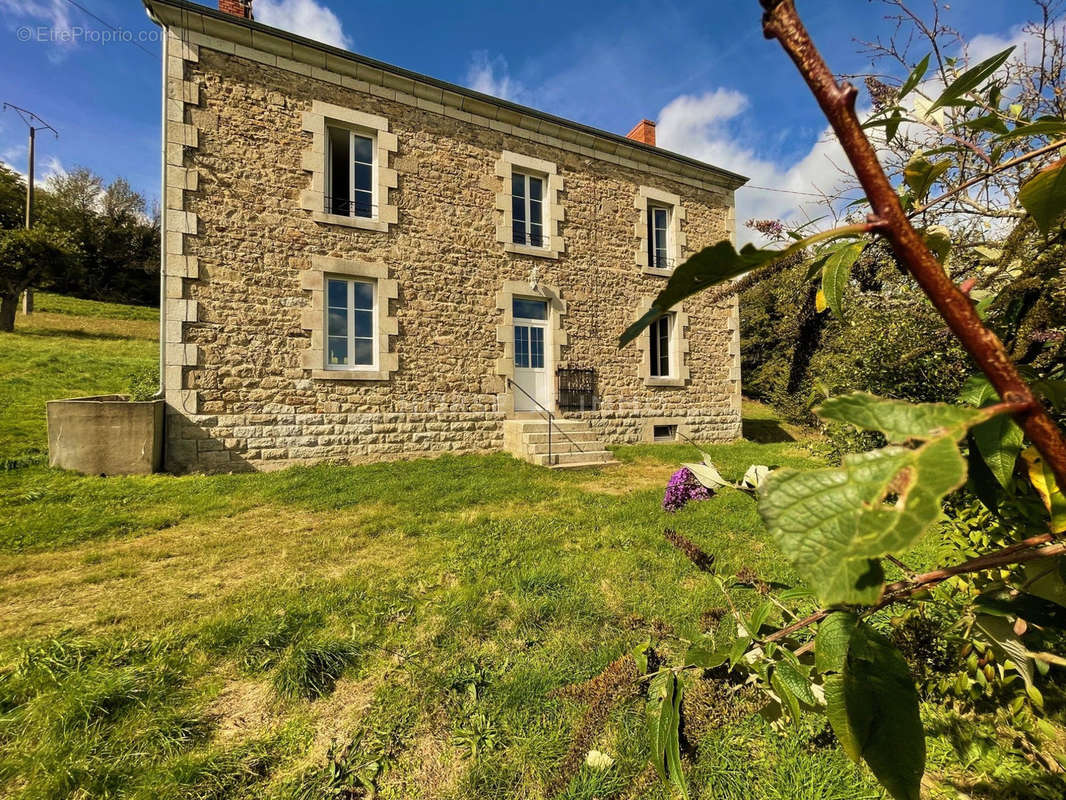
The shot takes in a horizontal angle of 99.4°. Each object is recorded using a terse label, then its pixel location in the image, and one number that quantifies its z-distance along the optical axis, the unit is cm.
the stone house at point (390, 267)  705
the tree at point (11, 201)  1997
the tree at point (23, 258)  1505
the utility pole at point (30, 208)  1753
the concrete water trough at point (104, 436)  591
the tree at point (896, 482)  31
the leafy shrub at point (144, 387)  702
